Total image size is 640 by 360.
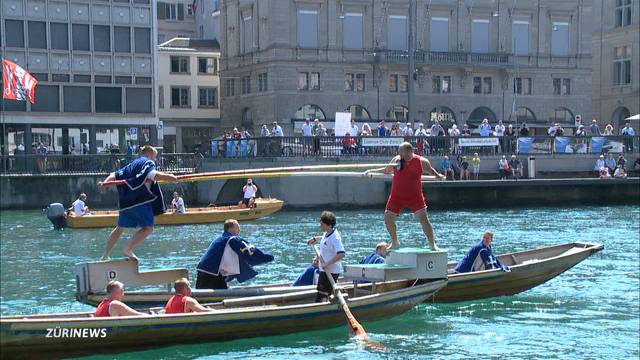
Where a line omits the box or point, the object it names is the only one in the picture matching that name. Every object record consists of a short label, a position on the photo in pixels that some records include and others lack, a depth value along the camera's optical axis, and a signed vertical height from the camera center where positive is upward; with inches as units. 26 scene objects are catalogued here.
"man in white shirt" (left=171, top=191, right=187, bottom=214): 1576.0 -123.4
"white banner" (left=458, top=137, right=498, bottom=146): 2022.6 -30.4
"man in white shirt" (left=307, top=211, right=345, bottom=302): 669.9 -82.8
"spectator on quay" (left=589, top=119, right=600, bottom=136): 2186.6 -9.7
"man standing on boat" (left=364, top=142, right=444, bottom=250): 706.2 -40.5
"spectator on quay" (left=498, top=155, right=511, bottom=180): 2010.3 -85.5
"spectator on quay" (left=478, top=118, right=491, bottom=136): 2095.2 -7.8
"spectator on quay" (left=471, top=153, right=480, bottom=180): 2012.8 -76.8
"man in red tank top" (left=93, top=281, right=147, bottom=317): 600.1 -107.6
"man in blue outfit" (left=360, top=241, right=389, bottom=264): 763.4 -99.9
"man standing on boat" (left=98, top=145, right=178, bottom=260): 639.8 -42.7
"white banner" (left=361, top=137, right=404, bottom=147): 1948.8 -27.3
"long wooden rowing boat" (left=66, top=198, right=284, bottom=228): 1510.8 -137.2
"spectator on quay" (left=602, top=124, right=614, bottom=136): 2206.9 -11.2
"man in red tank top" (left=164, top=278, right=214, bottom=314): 627.5 -110.7
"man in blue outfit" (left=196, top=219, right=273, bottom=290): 692.1 -92.8
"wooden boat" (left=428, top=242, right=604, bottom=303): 794.8 -124.1
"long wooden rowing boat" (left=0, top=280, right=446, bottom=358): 574.2 -122.8
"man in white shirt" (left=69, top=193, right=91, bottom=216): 1521.9 -121.2
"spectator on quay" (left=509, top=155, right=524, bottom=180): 2018.9 -84.3
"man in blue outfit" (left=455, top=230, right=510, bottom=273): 820.6 -111.9
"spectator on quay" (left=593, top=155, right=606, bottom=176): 2054.6 -81.9
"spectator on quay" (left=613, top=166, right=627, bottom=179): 2007.5 -100.1
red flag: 1967.3 +97.4
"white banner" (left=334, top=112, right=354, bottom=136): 2012.8 +7.6
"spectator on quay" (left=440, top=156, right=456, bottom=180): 1972.2 -80.6
